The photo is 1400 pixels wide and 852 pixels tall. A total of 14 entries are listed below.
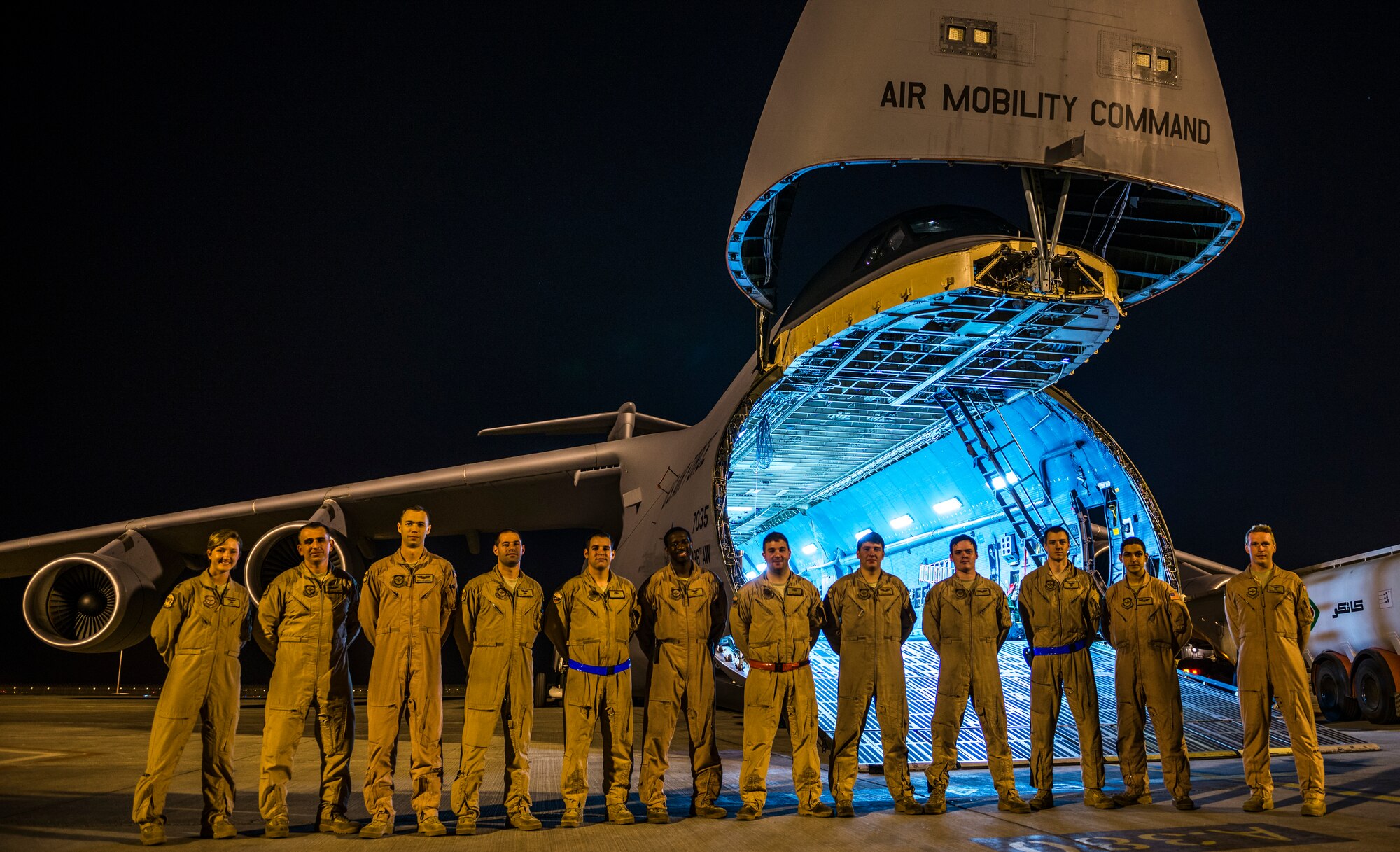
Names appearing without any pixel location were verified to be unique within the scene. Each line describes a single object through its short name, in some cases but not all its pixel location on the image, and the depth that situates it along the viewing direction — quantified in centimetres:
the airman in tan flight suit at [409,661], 482
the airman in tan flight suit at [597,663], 518
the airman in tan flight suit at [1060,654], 568
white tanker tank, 1175
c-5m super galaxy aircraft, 622
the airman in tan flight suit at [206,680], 472
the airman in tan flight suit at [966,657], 557
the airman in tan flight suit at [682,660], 543
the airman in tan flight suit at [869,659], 556
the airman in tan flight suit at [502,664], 504
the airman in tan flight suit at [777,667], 538
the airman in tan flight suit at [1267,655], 538
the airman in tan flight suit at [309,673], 482
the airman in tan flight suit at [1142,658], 572
